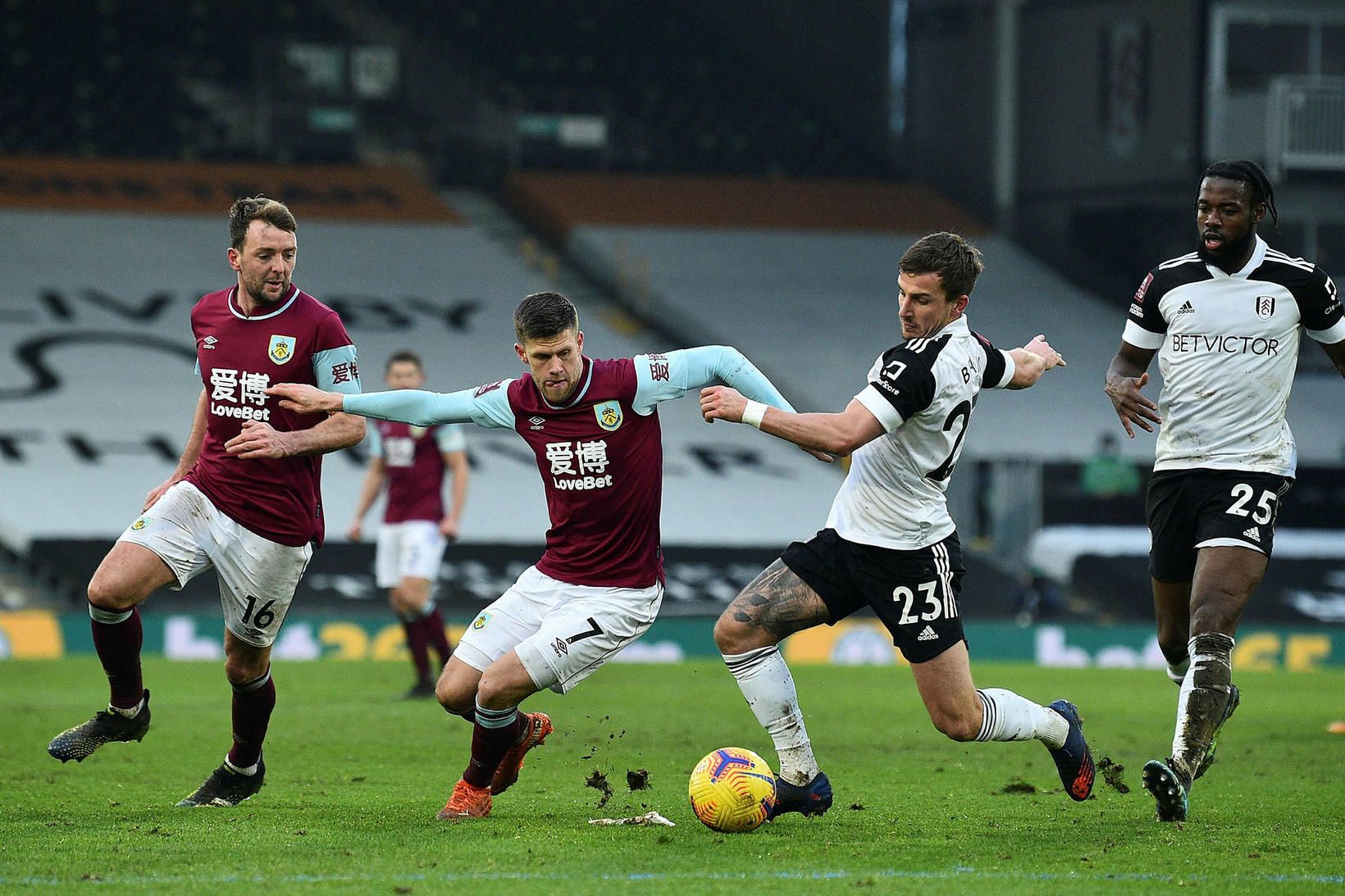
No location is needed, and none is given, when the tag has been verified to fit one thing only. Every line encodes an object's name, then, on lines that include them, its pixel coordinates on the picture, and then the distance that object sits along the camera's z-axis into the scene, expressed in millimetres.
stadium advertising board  32156
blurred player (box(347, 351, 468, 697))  24172
